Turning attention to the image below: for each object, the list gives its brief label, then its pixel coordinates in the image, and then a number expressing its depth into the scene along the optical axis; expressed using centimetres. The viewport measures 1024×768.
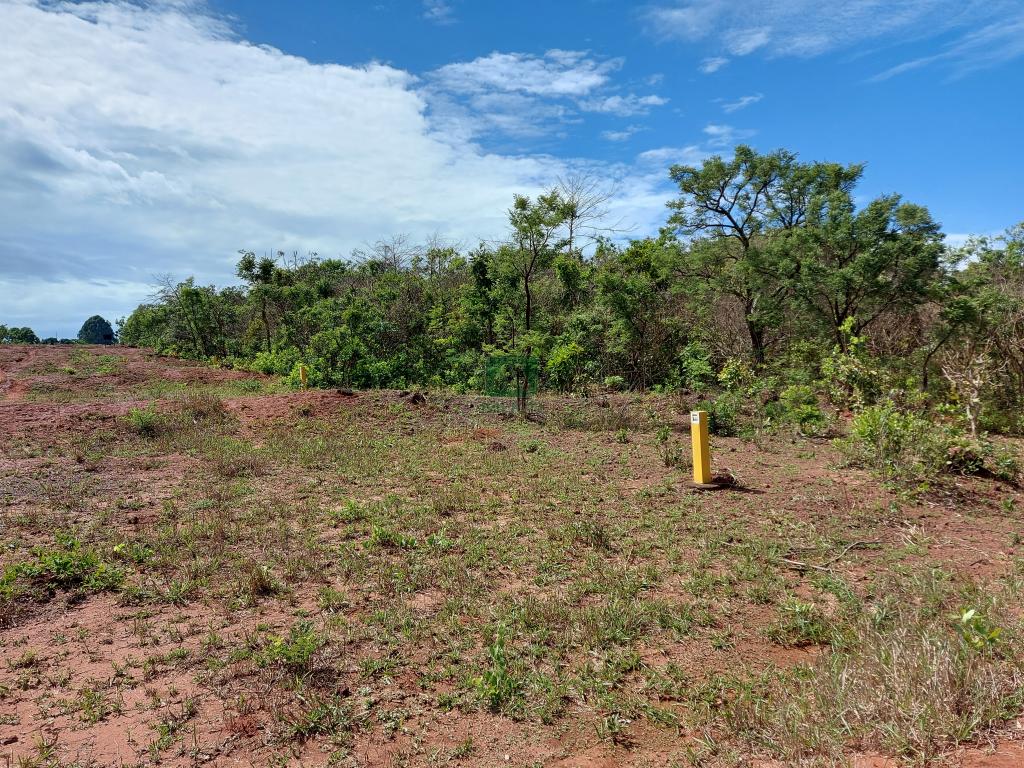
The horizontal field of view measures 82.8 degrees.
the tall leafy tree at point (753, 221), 1343
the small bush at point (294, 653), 328
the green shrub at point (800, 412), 948
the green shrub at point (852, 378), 864
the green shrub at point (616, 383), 1428
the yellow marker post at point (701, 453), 681
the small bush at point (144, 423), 1055
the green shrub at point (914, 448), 648
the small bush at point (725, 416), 1020
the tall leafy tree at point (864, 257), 1172
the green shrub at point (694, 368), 1322
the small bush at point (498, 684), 301
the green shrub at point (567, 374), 1501
